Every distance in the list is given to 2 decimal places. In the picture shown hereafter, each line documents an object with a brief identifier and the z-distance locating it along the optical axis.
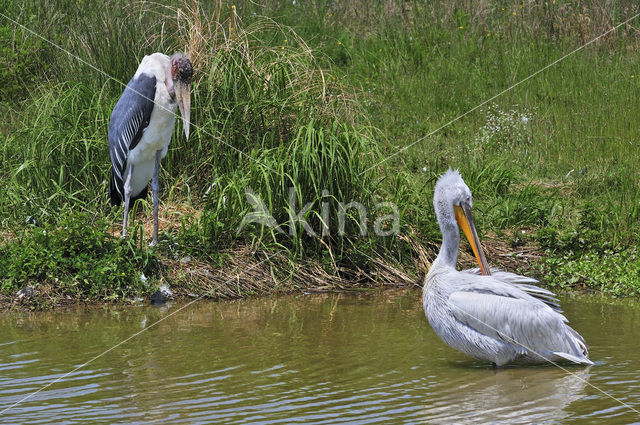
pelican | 9.77
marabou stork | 14.12
